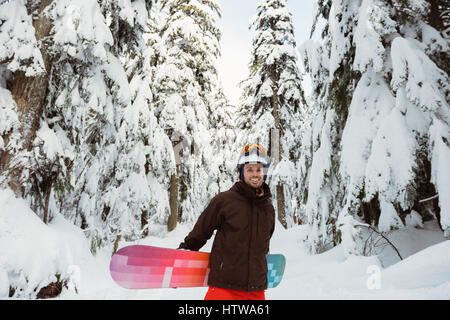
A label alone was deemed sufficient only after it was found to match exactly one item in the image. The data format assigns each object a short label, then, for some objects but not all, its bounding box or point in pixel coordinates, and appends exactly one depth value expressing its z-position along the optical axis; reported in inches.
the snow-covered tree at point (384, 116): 187.3
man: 105.2
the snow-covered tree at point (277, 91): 657.0
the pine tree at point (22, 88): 176.2
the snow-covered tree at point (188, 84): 610.5
